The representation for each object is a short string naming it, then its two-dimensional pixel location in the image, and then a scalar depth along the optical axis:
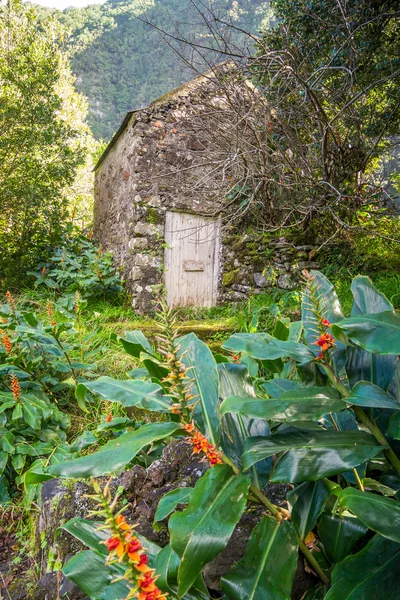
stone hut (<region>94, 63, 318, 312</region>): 6.42
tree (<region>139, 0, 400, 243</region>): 3.98
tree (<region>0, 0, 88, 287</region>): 7.61
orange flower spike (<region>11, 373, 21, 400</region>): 2.33
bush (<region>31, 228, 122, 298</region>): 6.36
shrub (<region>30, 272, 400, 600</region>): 0.65
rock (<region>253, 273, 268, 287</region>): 6.51
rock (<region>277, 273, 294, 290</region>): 6.22
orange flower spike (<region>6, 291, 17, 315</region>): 2.70
